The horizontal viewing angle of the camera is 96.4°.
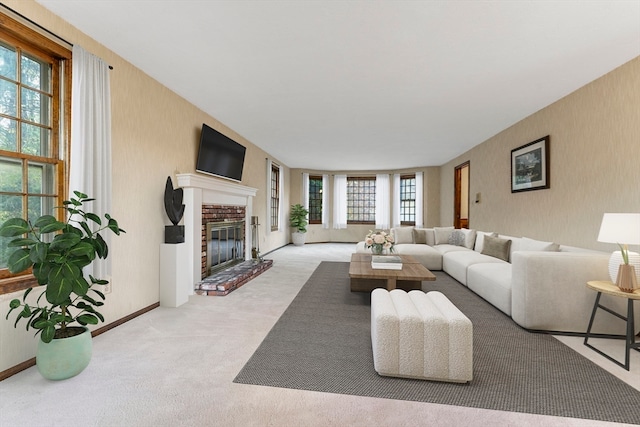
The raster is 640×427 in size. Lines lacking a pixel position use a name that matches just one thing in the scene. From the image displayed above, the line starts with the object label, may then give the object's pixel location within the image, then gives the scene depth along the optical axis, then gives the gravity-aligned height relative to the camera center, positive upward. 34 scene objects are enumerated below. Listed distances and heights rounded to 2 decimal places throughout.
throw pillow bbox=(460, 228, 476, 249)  5.37 -0.49
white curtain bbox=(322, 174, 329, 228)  10.05 +0.39
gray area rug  1.66 -1.10
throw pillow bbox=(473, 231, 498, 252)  4.86 -0.48
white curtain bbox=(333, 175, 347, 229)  9.96 +0.39
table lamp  2.07 -0.21
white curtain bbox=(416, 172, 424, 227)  9.17 +0.44
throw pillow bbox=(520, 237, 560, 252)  3.23 -0.40
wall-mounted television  4.19 +0.92
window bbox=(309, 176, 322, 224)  10.12 +0.43
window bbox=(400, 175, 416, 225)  9.53 +0.42
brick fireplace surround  3.80 +0.03
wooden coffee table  3.20 -0.70
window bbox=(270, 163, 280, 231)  8.09 +0.45
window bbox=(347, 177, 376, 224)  10.09 +0.44
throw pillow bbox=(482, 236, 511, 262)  4.18 -0.52
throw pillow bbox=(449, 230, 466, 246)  5.67 -0.51
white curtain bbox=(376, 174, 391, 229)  9.73 +0.42
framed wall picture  4.01 +0.71
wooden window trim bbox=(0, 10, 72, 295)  2.24 +0.83
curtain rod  1.92 +1.32
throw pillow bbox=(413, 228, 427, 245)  6.18 -0.53
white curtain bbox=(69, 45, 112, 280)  2.29 +0.63
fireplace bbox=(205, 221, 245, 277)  4.45 -0.58
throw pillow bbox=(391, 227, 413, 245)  6.23 -0.49
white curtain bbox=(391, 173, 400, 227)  9.62 +0.42
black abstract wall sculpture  3.40 -0.01
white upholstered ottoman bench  1.80 -0.85
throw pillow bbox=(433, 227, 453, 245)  6.04 -0.47
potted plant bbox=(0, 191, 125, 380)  1.76 -0.45
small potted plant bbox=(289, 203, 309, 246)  9.38 -0.36
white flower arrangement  4.09 -0.42
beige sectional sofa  2.52 -0.74
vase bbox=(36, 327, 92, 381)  1.84 -0.96
